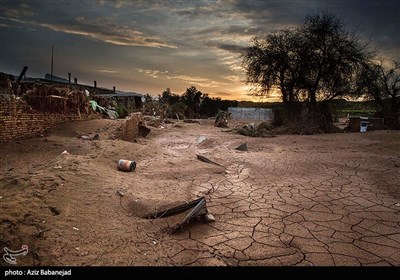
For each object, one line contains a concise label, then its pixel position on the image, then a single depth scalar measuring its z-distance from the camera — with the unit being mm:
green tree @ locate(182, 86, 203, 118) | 33094
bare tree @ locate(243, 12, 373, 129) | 15672
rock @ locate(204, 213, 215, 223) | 3416
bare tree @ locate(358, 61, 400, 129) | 16016
